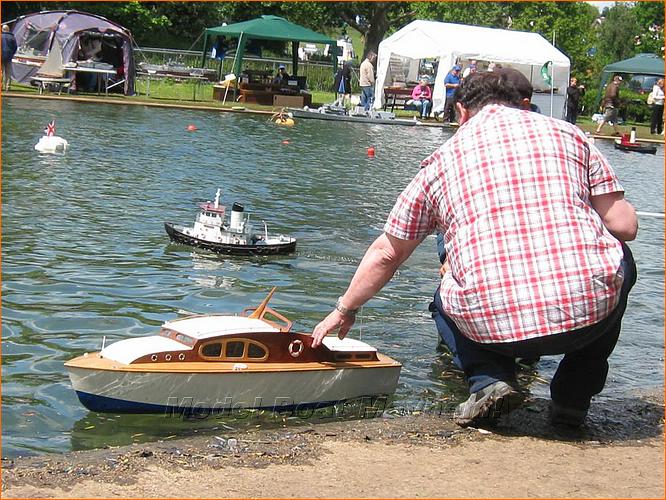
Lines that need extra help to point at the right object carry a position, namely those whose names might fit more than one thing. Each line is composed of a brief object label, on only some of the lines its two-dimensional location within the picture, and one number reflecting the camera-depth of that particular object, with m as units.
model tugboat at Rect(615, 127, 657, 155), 32.72
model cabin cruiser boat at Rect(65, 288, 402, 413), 6.89
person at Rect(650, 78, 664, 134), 41.62
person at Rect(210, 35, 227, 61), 48.66
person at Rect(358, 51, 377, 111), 38.59
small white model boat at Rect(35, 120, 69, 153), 20.69
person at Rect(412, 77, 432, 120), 39.38
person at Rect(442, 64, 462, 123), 37.38
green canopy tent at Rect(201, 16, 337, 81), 38.50
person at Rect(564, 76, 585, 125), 39.59
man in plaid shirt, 5.34
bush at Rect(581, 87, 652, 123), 50.09
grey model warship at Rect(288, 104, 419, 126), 34.09
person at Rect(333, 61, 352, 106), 38.62
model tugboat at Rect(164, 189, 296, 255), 13.41
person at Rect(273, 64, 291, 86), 39.69
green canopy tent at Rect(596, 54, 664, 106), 47.59
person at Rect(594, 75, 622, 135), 38.12
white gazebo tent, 38.78
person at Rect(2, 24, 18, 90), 30.84
